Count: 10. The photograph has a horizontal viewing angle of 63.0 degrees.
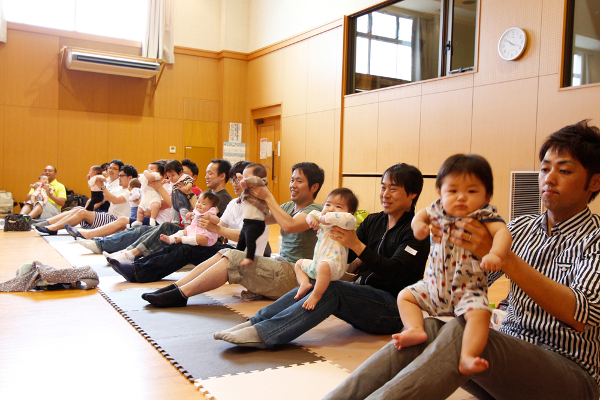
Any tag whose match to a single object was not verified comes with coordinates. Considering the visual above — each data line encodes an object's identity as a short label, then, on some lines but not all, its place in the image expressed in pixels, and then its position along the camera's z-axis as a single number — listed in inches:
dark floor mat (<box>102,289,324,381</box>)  91.0
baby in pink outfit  154.9
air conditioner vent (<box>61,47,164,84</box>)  391.2
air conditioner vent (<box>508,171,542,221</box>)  217.2
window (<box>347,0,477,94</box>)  264.4
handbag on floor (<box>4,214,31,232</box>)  287.7
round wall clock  228.1
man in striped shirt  56.4
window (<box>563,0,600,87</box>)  205.5
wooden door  435.8
